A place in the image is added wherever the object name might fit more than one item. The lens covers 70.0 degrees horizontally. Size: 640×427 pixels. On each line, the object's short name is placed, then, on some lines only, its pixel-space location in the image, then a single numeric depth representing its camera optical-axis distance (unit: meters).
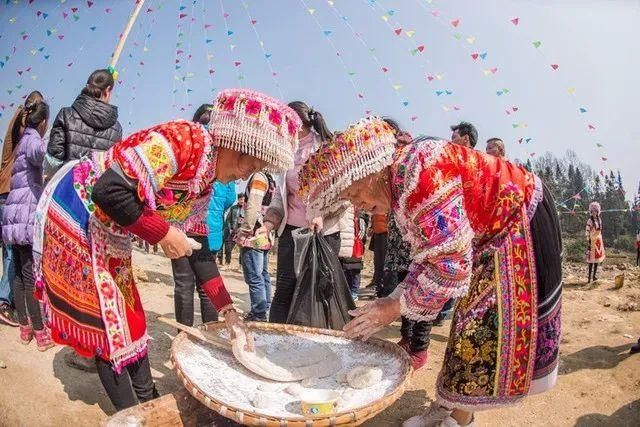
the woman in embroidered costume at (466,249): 1.67
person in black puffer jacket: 2.97
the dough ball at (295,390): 1.92
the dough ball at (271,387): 1.95
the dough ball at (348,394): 1.86
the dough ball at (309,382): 2.00
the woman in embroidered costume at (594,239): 8.18
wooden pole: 3.86
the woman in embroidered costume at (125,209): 1.67
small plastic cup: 1.69
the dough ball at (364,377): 1.96
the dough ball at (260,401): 1.75
